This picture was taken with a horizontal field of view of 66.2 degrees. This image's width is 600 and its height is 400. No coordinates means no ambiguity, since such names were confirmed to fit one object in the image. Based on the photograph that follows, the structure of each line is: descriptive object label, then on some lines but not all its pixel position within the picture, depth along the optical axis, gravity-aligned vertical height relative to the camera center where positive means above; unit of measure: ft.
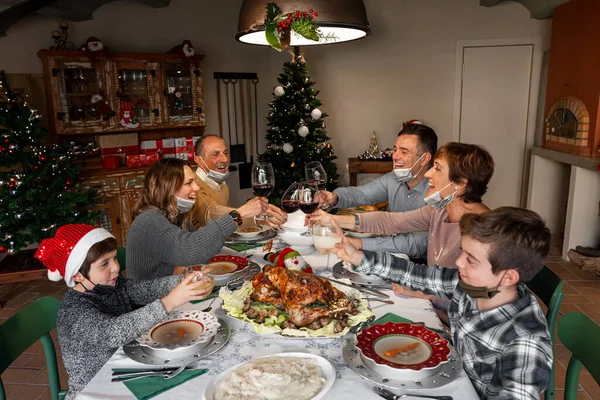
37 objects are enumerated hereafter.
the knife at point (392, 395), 3.54 -2.17
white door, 17.67 +0.07
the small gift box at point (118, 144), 15.20 -0.90
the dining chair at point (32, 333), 4.57 -2.23
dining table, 3.66 -2.18
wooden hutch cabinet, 14.19 +0.49
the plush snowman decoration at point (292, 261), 5.69 -1.81
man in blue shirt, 8.80 -1.44
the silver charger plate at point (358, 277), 5.78 -2.06
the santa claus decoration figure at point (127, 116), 15.19 +0.01
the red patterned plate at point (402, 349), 3.76 -2.06
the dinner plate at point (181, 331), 4.25 -2.07
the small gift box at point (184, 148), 16.84 -1.17
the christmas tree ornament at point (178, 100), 16.17 +0.54
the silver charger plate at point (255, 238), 7.73 -2.06
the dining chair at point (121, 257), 7.10 -2.14
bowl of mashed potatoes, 3.47 -2.06
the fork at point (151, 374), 3.84 -2.14
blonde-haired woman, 6.15 -1.50
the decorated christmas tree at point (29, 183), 11.62 -1.70
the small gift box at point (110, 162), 15.07 -1.46
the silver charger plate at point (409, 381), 3.63 -2.11
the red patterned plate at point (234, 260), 6.30 -2.00
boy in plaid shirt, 3.86 -1.69
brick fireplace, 13.64 +0.90
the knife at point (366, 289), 5.44 -2.11
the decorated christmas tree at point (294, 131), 15.60 -0.57
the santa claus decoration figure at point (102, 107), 14.70 +0.31
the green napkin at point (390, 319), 4.82 -2.16
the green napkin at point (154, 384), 3.65 -2.16
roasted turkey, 4.49 -1.81
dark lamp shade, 5.16 +1.15
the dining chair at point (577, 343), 4.22 -2.19
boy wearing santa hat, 4.40 -1.87
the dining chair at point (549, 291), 5.12 -2.15
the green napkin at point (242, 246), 7.36 -2.11
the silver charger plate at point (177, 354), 4.06 -2.11
